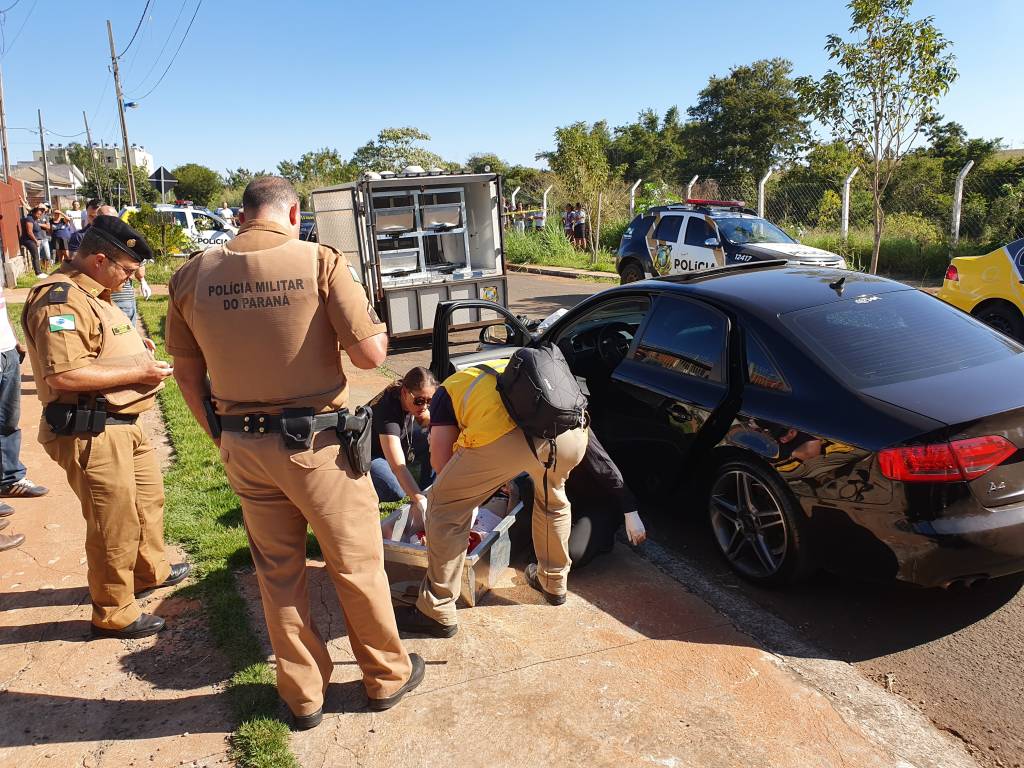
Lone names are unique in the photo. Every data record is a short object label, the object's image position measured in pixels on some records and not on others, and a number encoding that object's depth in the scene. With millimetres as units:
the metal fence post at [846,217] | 15738
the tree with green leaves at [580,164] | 21359
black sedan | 3090
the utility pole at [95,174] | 51894
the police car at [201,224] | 25312
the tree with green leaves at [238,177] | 66425
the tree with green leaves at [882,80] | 10953
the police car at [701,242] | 11867
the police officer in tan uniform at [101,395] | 3312
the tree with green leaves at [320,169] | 39172
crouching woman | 4134
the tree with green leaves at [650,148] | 44438
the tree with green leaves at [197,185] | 59531
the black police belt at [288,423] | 2605
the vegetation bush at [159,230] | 17522
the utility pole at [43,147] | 44219
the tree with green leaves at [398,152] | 44531
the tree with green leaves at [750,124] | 39438
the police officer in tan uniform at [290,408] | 2572
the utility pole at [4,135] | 31156
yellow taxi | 7852
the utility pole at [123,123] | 29352
